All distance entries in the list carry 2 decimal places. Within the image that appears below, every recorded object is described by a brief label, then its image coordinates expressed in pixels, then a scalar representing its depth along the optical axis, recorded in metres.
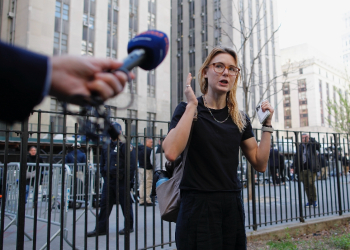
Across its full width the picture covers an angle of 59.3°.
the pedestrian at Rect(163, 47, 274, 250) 2.13
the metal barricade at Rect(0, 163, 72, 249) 5.09
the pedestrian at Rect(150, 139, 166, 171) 10.04
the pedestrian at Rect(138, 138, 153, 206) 9.50
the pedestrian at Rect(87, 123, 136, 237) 5.75
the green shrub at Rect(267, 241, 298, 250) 4.65
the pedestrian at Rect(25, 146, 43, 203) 9.60
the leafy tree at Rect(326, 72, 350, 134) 18.85
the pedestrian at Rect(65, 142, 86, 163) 9.15
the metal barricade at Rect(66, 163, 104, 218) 6.74
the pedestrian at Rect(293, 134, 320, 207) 6.83
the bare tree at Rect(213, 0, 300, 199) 42.56
